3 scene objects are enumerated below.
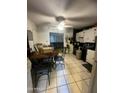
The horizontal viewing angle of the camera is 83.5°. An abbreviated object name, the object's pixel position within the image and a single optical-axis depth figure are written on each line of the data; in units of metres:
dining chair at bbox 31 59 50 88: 1.78
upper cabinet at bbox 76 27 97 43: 3.34
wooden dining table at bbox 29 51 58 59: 2.07
